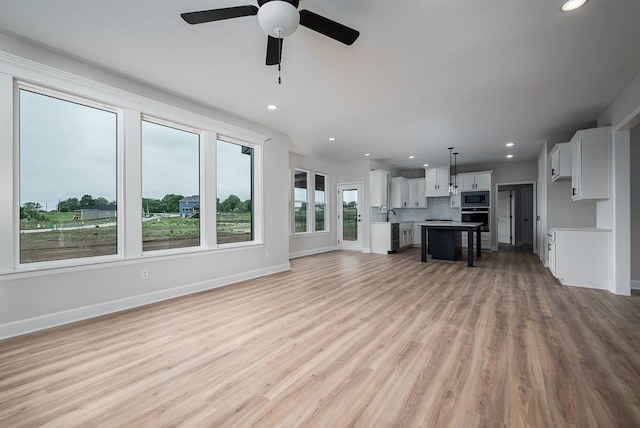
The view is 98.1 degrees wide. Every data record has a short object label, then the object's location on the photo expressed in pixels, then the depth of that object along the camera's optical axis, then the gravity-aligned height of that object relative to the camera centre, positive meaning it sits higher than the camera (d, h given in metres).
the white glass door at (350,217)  8.40 -0.09
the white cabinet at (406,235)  8.80 -0.68
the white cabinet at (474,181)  8.38 +1.02
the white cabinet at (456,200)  8.81 +0.44
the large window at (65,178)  2.78 +0.40
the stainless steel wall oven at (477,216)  8.26 -0.06
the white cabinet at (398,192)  9.33 +0.75
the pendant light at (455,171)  7.91 +1.40
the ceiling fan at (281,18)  1.73 +1.31
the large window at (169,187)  3.68 +0.39
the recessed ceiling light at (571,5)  2.04 +1.56
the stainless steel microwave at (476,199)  8.28 +0.44
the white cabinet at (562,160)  4.84 +0.94
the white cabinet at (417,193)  9.57 +0.73
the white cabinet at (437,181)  8.90 +1.06
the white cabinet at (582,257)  4.08 -0.66
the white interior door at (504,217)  9.75 -0.11
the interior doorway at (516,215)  9.66 -0.04
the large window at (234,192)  4.55 +0.39
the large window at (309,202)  7.41 +0.36
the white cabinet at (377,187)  8.18 +0.80
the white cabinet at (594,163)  4.02 +0.74
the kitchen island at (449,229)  5.81 -0.33
